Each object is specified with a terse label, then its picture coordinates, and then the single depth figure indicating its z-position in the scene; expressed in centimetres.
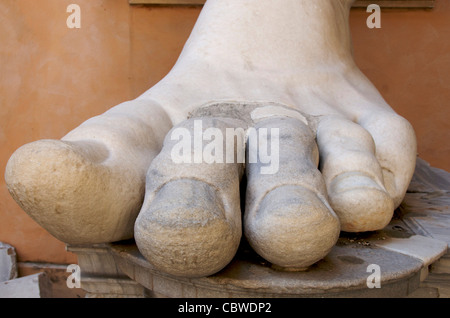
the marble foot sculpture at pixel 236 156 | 82
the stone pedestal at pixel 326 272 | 86
